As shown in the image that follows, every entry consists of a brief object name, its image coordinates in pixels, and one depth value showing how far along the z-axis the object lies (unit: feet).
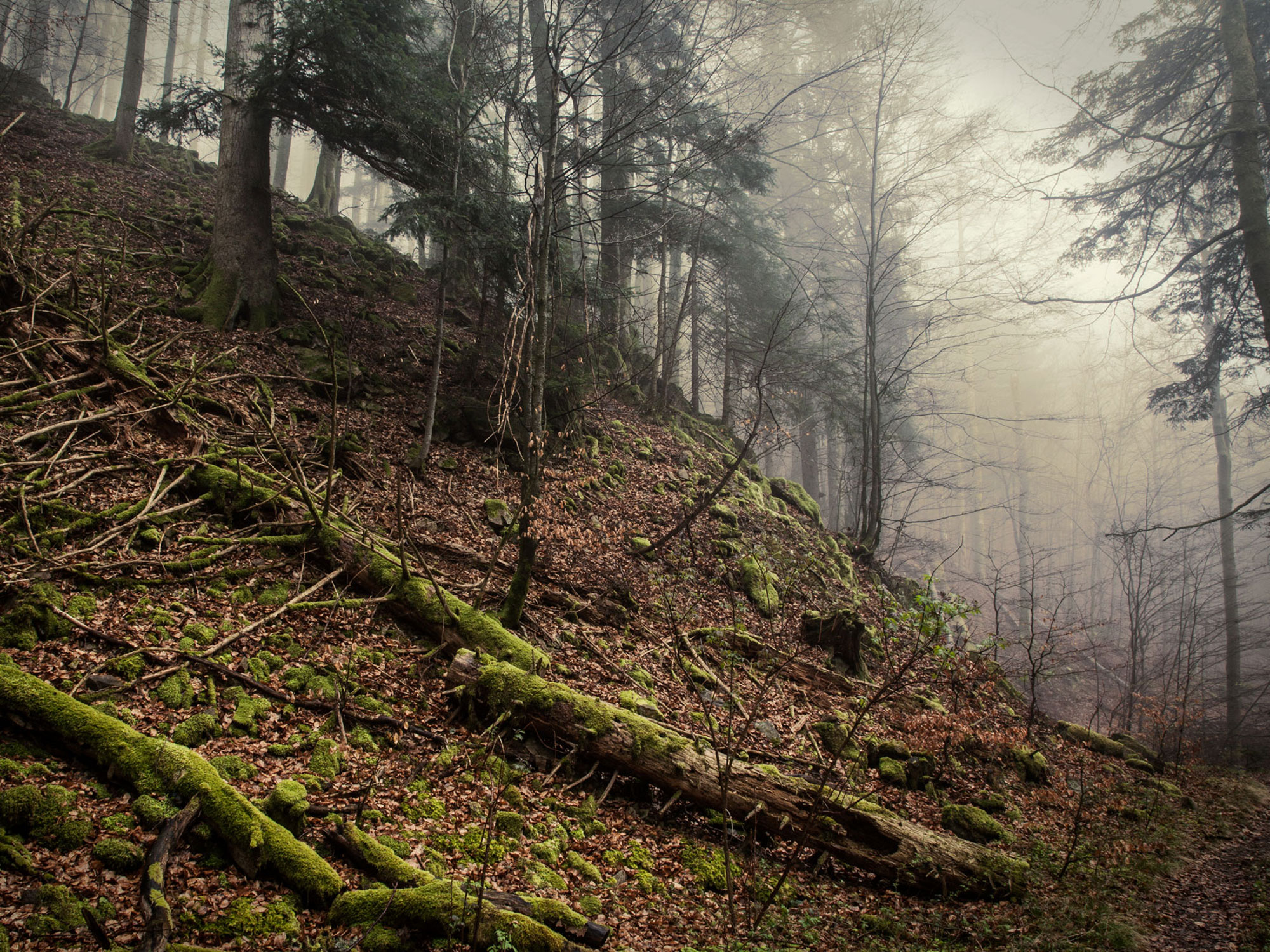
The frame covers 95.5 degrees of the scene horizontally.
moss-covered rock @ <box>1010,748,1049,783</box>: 22.77
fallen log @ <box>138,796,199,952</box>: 7.72
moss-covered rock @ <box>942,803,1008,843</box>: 17.54
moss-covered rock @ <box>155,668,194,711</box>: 12.33
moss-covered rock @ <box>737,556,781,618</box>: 30.27
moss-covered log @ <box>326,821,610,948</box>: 10.18
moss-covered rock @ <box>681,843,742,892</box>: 13.56
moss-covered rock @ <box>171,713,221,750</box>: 11.70
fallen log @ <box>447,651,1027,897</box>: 14.57
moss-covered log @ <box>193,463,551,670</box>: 17.58
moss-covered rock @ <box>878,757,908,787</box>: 19.69
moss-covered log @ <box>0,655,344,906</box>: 9.66
